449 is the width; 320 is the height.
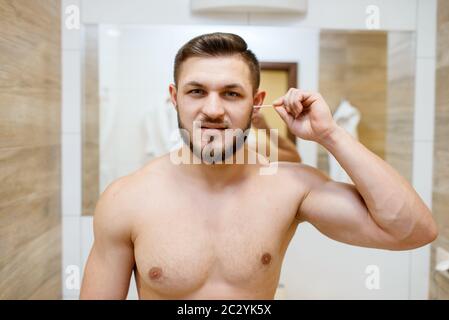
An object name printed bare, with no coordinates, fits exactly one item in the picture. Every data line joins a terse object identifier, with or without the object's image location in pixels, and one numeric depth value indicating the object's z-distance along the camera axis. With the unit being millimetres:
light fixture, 1400
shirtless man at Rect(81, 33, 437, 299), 804
